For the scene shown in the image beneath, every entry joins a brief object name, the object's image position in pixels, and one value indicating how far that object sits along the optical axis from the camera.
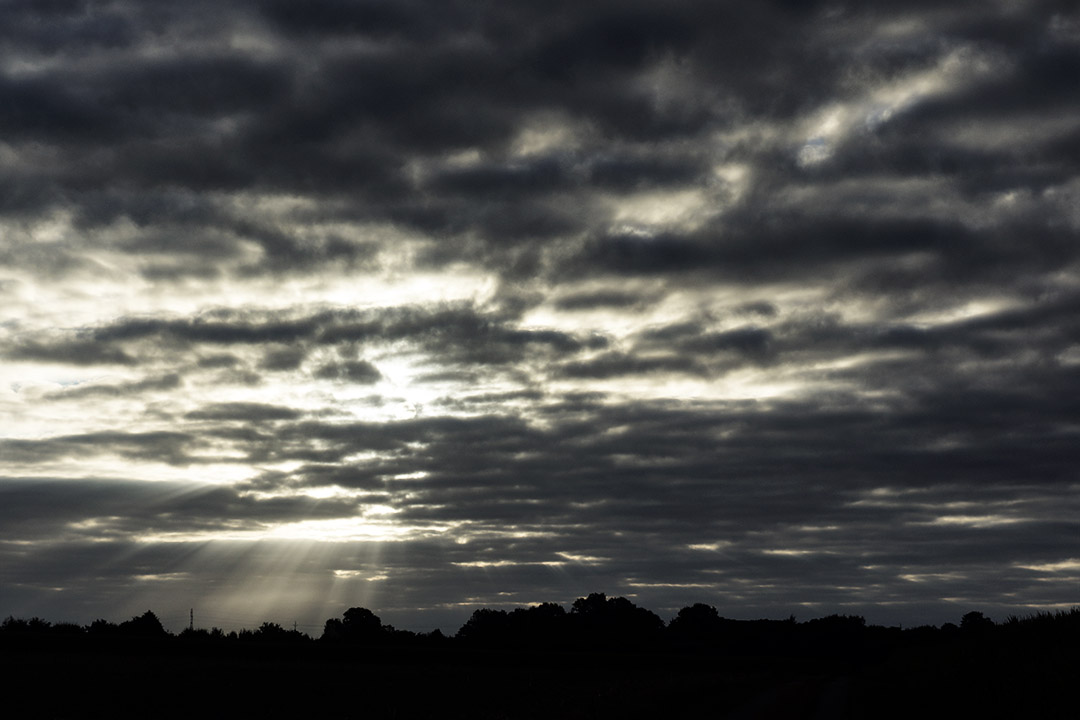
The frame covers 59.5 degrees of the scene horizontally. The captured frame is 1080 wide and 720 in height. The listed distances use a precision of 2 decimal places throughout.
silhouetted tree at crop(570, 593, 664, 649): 162.88
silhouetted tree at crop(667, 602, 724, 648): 175.15
